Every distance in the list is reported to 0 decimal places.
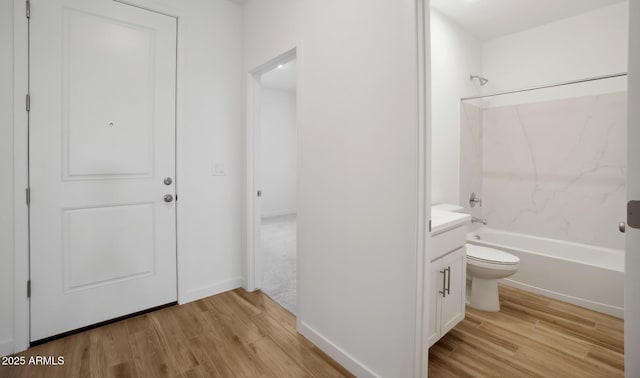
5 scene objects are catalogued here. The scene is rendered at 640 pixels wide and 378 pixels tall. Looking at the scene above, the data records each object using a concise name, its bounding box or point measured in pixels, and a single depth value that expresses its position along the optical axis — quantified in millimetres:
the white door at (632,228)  844
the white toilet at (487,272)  2174
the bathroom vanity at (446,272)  1661
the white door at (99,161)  1839
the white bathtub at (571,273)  2211
